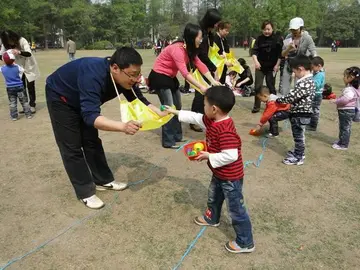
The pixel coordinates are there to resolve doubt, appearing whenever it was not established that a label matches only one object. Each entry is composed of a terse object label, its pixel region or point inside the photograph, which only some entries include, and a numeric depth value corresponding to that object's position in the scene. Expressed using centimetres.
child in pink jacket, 456
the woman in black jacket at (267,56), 612
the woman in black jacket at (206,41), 506
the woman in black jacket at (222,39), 577
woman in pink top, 427
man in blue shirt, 260
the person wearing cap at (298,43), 555
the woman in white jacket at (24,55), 618
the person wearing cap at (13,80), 612
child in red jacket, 436
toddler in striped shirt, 235
